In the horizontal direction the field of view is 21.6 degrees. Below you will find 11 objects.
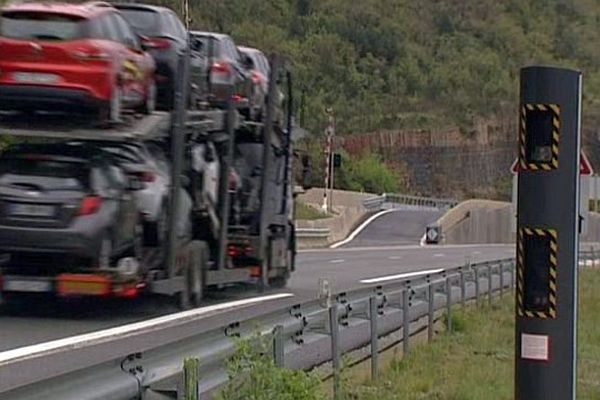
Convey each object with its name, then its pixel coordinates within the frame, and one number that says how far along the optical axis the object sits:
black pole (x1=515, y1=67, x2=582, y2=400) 10.73
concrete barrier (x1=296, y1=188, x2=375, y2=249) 62.56
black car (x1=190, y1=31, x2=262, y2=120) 21.66
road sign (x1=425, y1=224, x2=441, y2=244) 75.22
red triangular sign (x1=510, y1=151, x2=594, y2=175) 21.06
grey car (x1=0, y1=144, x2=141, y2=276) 17.83
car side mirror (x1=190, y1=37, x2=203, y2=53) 21.58
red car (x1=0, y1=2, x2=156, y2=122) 18.42
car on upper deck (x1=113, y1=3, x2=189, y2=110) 20.22
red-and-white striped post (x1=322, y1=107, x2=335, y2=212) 82.00
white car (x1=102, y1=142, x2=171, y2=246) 18.61
